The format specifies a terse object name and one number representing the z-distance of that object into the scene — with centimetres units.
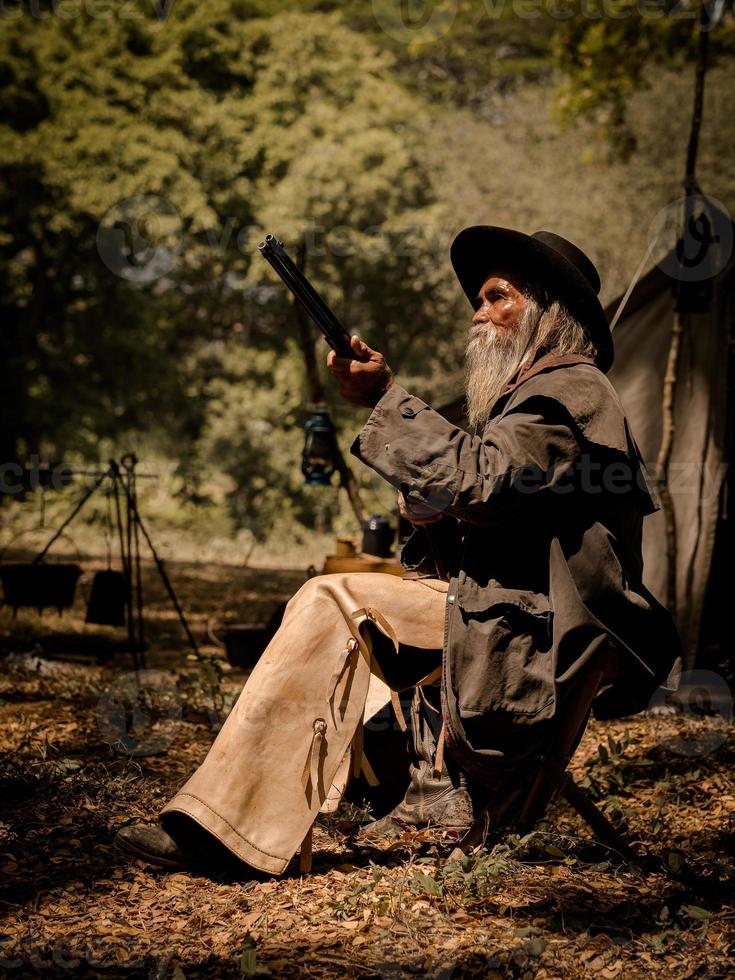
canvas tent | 566
